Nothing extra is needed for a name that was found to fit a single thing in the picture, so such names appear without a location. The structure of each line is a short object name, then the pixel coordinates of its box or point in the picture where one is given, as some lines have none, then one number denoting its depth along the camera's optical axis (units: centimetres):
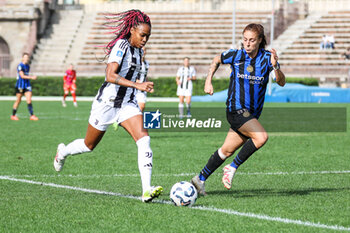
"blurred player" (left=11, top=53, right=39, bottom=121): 4343
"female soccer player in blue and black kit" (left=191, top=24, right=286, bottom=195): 1527
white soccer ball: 1407
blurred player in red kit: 6556
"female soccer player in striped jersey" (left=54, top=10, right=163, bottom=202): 1452
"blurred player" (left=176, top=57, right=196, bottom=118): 4712
